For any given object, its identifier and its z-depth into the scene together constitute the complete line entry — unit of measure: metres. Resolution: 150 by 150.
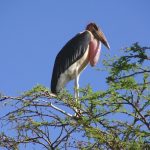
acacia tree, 13.32
